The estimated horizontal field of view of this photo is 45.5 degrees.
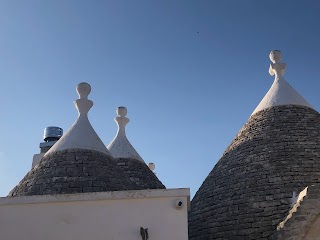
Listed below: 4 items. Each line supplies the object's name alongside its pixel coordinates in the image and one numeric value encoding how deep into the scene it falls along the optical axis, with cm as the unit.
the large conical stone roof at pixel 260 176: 660
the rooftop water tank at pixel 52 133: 1211
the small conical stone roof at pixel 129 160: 896
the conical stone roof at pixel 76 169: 653
